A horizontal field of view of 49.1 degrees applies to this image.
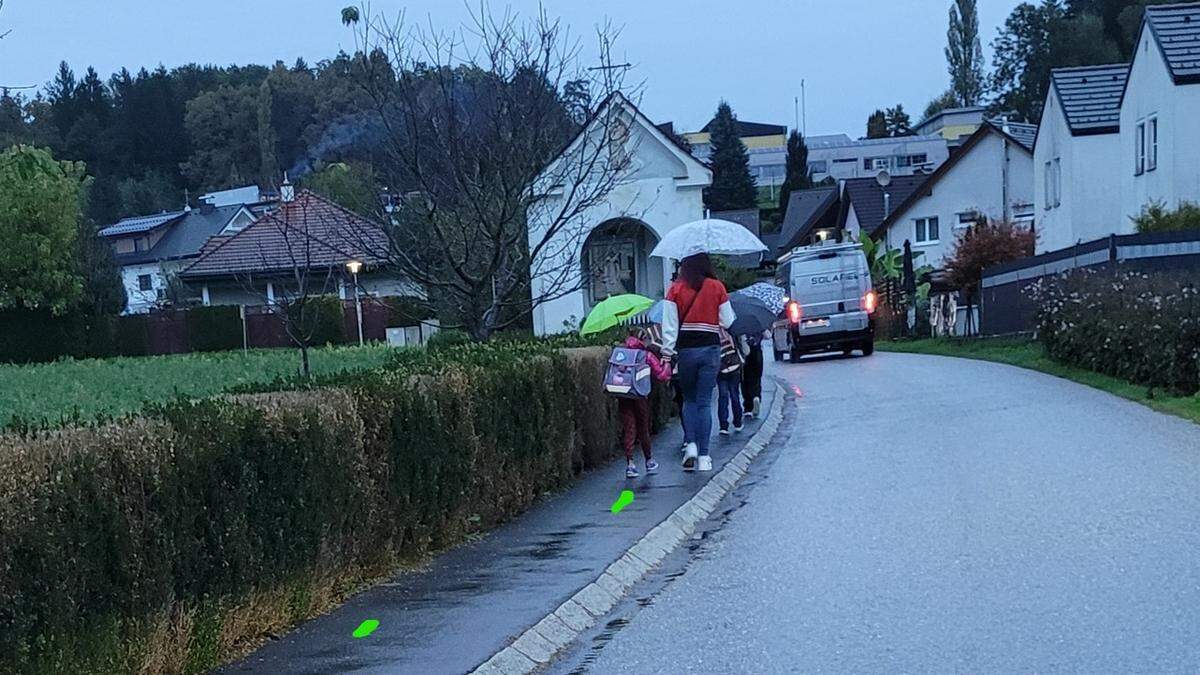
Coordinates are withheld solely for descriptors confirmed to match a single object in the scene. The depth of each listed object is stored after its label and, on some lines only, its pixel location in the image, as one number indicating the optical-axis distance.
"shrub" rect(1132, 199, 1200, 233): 28.95
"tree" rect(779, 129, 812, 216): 108.12
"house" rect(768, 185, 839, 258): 77.19
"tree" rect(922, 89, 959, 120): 131.43
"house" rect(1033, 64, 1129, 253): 38.50
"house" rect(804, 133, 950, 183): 105.69
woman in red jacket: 12.19
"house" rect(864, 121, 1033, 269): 54.66
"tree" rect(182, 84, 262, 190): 57.91
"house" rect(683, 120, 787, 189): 124.23
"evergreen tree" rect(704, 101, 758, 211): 110.69
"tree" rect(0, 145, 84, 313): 51.19
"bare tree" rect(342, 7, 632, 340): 15.60
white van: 32.66
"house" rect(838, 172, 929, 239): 68.50
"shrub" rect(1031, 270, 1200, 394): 17.83
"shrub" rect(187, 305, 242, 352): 53.88
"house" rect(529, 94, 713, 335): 31.09
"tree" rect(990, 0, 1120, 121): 82.25
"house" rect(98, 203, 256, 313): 79.94
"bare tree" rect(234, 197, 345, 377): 25.03
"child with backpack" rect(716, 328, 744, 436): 14.89
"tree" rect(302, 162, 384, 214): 16.80
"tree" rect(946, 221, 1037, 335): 40.28
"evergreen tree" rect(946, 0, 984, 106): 123.81
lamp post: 23.10
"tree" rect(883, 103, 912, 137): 140.61
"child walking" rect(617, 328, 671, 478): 12.34
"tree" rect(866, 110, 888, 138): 137.62
